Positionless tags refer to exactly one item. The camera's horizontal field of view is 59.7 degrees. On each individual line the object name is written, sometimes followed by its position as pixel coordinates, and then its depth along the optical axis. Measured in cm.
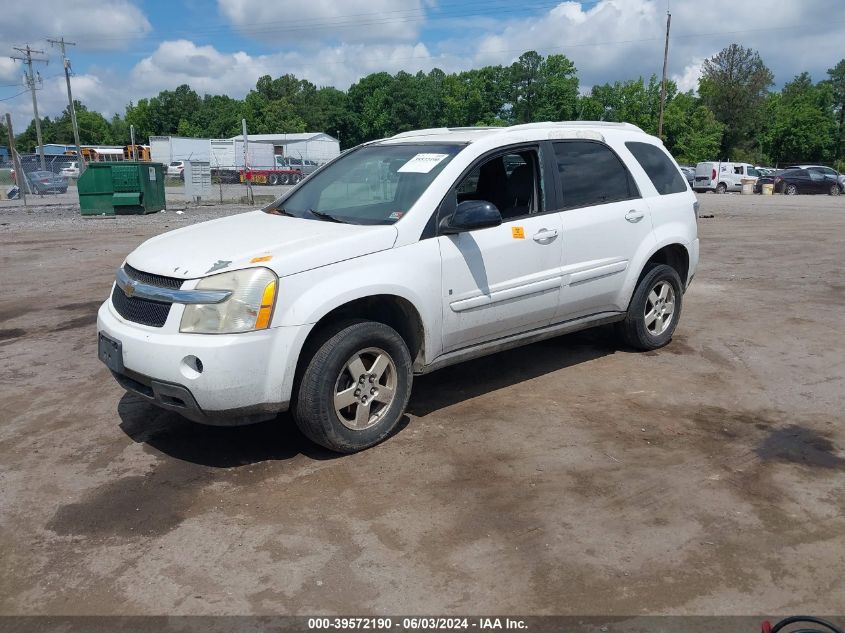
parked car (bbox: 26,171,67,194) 2988
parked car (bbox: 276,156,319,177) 5088
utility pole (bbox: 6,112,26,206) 2424
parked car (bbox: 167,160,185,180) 5072
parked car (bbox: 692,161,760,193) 4078
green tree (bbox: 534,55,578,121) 7026
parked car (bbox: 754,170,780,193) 4012
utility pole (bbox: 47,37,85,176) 4887
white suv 393
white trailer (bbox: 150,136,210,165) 5575
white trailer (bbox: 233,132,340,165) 6053
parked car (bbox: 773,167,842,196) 3741
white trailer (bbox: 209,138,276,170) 5228
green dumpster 2134
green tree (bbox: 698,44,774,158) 7619
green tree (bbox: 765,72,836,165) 6744
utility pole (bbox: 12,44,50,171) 5488
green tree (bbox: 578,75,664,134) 6250
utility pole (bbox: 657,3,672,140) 3897
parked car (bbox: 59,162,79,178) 5787
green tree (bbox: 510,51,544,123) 7344
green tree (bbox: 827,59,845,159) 8044
